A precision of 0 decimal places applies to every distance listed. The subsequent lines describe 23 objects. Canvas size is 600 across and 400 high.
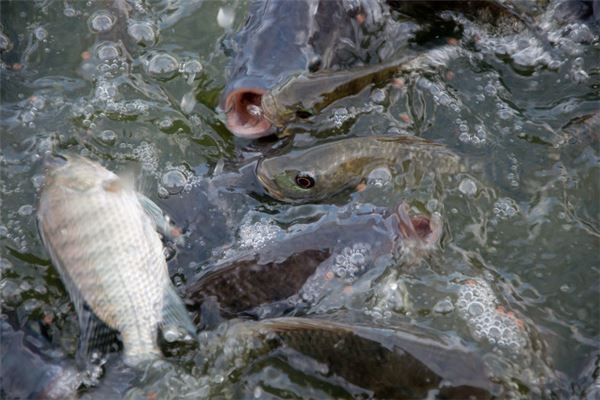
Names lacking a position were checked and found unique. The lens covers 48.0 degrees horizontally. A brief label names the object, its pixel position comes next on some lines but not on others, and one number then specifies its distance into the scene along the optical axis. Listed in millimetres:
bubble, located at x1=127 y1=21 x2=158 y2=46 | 3820
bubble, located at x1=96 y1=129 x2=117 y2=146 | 3406
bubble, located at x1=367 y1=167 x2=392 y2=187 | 3127
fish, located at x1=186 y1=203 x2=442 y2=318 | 2734
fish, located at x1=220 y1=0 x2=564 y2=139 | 3309
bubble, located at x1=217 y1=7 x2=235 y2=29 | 3984
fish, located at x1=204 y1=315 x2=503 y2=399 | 2309
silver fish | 2621
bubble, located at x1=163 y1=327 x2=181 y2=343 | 2707
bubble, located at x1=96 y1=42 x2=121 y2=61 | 3715
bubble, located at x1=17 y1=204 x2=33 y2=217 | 3147
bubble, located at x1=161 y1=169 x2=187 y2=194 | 3238
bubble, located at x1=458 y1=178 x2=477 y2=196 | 3180
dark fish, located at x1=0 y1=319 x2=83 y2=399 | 2498
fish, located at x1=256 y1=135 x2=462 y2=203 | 3041
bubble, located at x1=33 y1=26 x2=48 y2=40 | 3828
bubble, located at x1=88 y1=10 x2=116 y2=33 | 3812
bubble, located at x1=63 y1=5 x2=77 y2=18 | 3914
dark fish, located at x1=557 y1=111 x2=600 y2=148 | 3238
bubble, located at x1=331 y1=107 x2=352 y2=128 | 3422
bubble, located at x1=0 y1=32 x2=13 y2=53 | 3740
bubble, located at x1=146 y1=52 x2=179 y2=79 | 3713
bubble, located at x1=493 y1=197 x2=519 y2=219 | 3117
